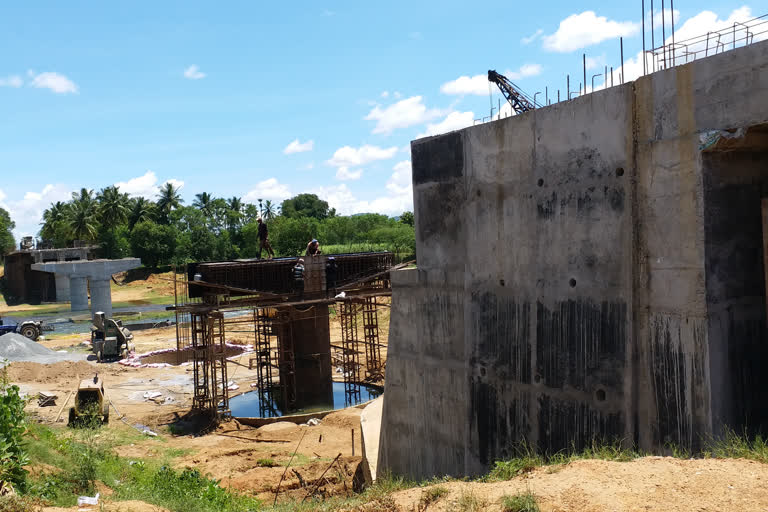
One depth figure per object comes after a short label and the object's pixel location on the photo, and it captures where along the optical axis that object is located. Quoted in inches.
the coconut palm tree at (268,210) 4123.3
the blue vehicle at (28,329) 1604.3
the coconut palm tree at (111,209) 3253.0
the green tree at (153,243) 3132.4
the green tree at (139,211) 3506.4
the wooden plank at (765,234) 352.5
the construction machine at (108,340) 1384.1
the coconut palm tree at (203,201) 3964.1
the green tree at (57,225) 3112.5
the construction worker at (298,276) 957.2
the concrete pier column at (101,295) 2048.5
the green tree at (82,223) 3075.8
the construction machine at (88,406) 790.5
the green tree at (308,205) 4963.1
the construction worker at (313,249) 971.9
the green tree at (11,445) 345.4
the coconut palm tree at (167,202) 3682.8
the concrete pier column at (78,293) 2320.4
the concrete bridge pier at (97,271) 2058.3
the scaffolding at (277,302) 913.5
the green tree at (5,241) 3486.7
